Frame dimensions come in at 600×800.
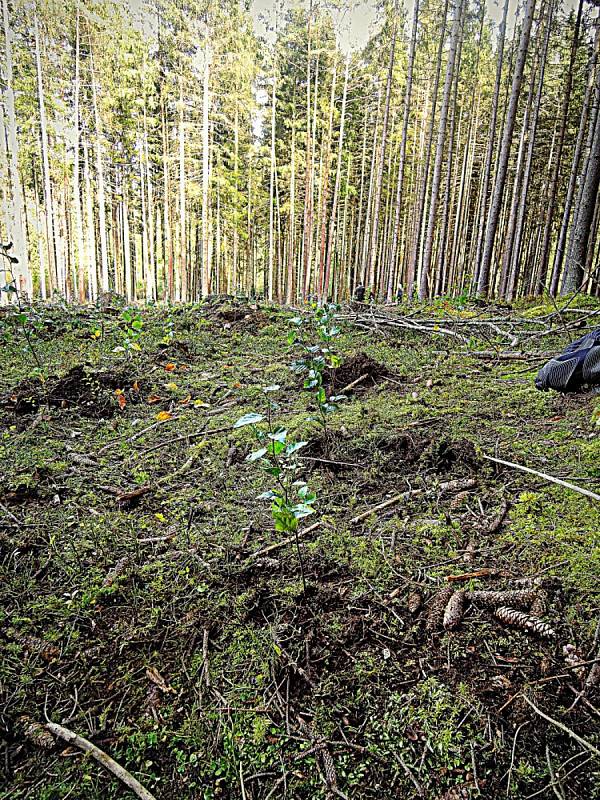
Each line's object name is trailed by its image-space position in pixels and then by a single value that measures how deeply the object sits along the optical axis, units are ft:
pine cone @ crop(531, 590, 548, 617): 5.34
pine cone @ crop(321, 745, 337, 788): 4.07
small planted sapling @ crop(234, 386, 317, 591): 5.80
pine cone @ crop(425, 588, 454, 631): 5.49
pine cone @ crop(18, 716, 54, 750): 4.50
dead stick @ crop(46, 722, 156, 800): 4.08
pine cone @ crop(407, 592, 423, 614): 5.78
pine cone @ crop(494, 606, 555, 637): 5.10
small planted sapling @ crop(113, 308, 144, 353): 18.86
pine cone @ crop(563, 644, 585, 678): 4.62
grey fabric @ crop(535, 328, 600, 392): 11.51
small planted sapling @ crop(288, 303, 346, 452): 9.90
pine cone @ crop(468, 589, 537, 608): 5.53
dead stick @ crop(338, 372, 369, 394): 14.29
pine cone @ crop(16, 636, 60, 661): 5.47
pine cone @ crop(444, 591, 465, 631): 5.43
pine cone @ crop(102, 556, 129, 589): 6.63
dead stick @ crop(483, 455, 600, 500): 6.81
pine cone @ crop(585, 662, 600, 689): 4.45
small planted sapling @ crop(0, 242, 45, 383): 16.77
